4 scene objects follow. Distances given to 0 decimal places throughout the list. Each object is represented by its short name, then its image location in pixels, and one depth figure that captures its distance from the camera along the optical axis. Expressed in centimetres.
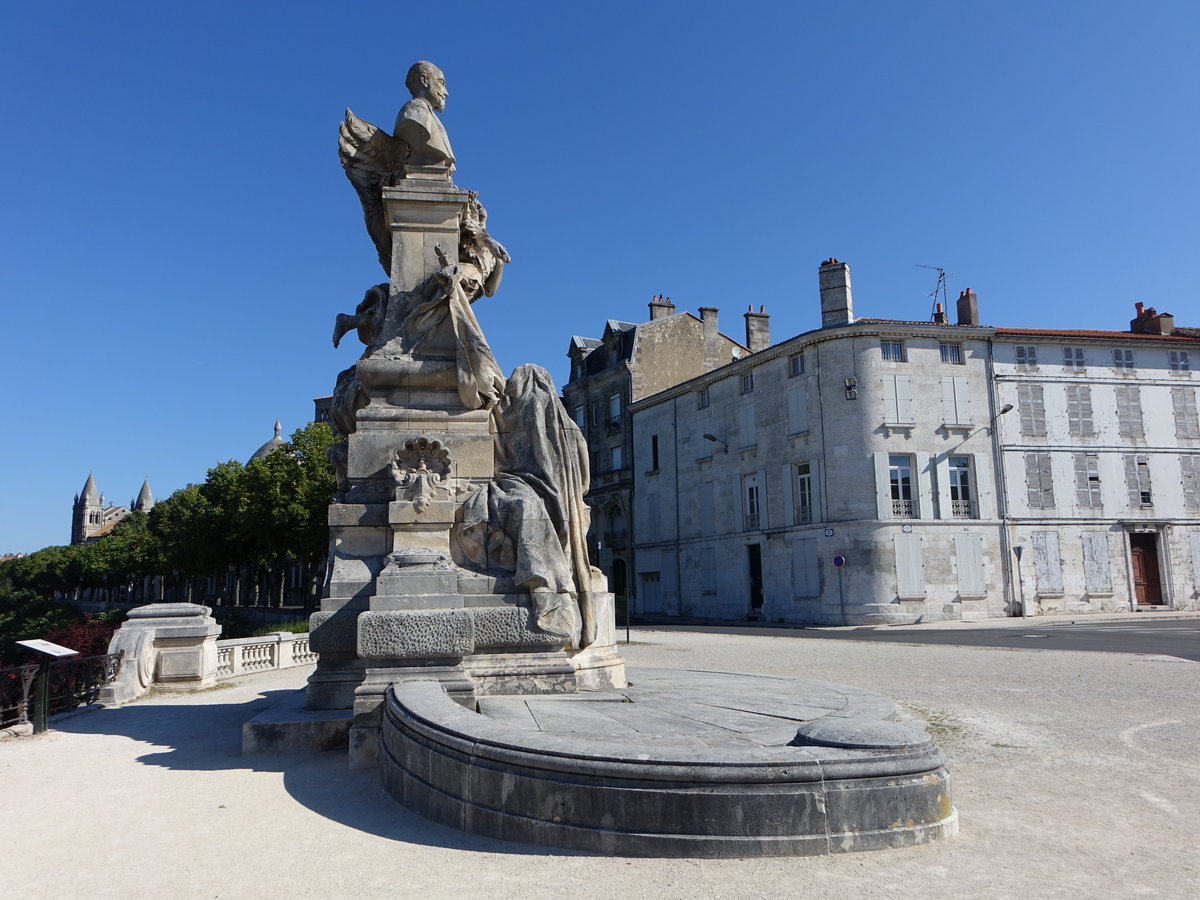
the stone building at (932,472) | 2777
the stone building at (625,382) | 3947
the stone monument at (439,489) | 594
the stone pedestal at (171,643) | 1059
